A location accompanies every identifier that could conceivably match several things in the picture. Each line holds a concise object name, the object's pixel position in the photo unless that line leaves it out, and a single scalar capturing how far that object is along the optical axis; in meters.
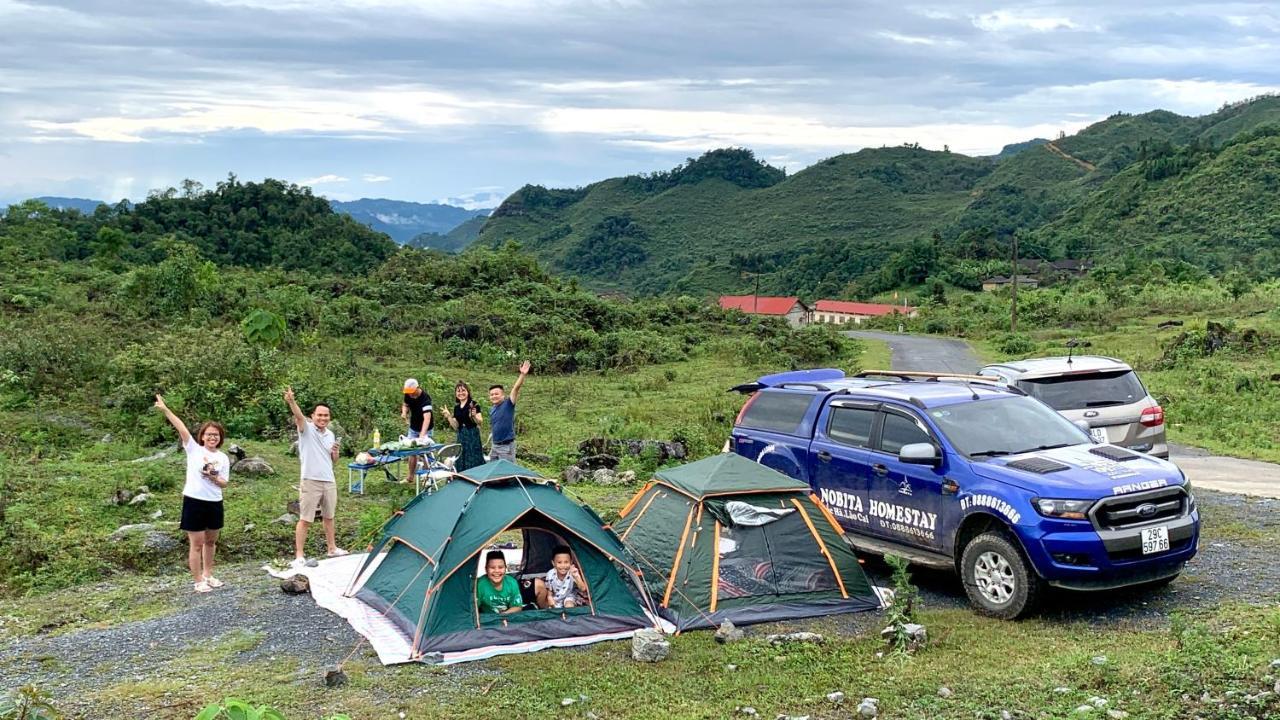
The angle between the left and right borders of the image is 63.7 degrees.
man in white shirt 11.16
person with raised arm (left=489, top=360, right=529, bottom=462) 13.02
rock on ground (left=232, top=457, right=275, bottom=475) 15.16
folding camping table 14.08
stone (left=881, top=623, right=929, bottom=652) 8.12
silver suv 12.62
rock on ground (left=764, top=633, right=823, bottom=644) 8.41
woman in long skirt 13.22
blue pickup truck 8.43
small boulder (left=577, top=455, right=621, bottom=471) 16.75
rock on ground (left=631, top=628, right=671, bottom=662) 8.24
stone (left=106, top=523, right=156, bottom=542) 11.98
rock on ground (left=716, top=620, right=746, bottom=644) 8.62
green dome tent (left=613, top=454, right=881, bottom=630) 9.26
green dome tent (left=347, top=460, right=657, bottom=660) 8.83
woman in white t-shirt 10.30
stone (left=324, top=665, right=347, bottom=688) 7.80
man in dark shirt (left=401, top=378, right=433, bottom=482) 14.27
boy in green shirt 9.12
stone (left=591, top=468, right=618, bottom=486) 15.77
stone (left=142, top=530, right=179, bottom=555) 11.88
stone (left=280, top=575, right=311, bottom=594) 10.40
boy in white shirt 9.27
